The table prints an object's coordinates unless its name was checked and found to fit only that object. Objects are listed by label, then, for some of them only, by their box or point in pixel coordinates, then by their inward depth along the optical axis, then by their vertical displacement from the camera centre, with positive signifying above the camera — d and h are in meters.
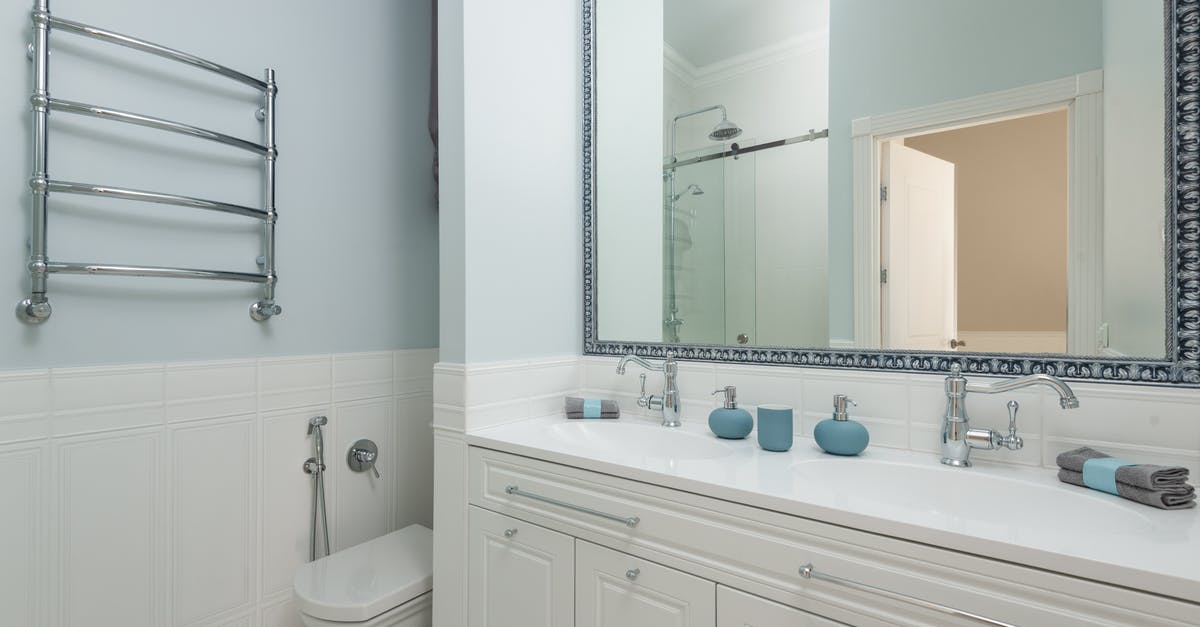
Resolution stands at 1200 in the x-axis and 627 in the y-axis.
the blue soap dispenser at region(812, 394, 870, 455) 1.07 -0.24
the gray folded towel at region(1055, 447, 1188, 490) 0.78 -0.23
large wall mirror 0.96 +0.30
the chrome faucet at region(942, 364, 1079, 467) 0.98 -0.21
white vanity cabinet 0.65 -0.36
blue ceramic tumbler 1.12 -0.23
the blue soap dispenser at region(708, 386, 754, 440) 1.23 -0.24
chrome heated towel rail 1.12 +0.29
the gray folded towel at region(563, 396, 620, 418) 1.47 -0.25
